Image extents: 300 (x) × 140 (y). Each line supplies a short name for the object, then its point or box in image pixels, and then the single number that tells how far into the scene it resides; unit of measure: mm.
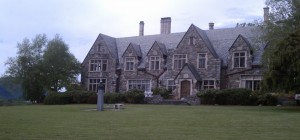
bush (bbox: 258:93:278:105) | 34344
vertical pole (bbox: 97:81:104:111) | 25391
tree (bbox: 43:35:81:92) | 46875
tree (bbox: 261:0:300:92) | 25500
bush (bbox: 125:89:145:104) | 39938
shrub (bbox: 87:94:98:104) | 40722
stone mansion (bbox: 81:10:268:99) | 40594
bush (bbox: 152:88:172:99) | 42000
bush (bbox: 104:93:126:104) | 40812
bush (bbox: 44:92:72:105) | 41500
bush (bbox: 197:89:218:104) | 36188
